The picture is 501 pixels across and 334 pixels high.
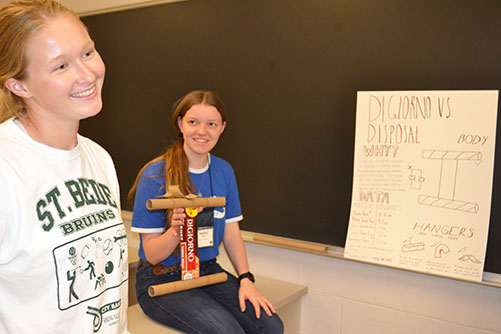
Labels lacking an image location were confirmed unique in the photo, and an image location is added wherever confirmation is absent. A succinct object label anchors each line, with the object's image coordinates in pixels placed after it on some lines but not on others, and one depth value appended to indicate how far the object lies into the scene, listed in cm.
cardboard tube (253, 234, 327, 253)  218
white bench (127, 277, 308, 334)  194
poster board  179
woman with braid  168
